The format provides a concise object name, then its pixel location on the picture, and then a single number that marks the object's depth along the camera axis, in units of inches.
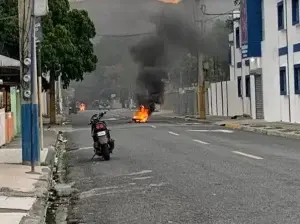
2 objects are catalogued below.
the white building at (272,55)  1242.0
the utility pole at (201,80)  1730.4
